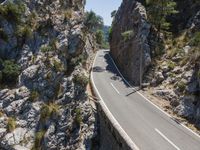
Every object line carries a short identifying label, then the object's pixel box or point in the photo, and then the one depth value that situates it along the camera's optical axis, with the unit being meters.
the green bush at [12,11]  35.03
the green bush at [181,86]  31.65
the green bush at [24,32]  35.25
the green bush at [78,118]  29.77
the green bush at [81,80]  32.47
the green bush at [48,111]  30.03
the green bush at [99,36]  105.19
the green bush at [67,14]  38.72
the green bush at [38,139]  28.19
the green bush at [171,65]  36.56
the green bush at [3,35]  34.47
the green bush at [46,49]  34.59
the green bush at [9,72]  32.00
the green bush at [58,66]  33.59
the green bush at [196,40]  36.09
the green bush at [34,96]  30.98
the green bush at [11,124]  28.64
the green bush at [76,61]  34.75
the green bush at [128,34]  44.34
